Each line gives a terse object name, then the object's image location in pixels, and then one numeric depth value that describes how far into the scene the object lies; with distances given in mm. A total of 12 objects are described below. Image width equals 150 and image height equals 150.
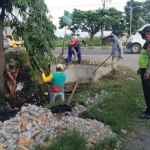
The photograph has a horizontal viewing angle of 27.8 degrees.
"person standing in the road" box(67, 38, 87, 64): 10562
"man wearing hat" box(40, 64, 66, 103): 7027
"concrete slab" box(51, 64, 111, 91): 9430
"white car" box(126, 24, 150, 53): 20469
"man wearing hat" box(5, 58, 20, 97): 8227
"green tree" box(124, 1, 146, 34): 36062
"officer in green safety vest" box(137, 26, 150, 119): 5910
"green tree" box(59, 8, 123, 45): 32188
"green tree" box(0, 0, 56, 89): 7789
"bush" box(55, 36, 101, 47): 34678
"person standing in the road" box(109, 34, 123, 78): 9500
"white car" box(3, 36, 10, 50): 18686
